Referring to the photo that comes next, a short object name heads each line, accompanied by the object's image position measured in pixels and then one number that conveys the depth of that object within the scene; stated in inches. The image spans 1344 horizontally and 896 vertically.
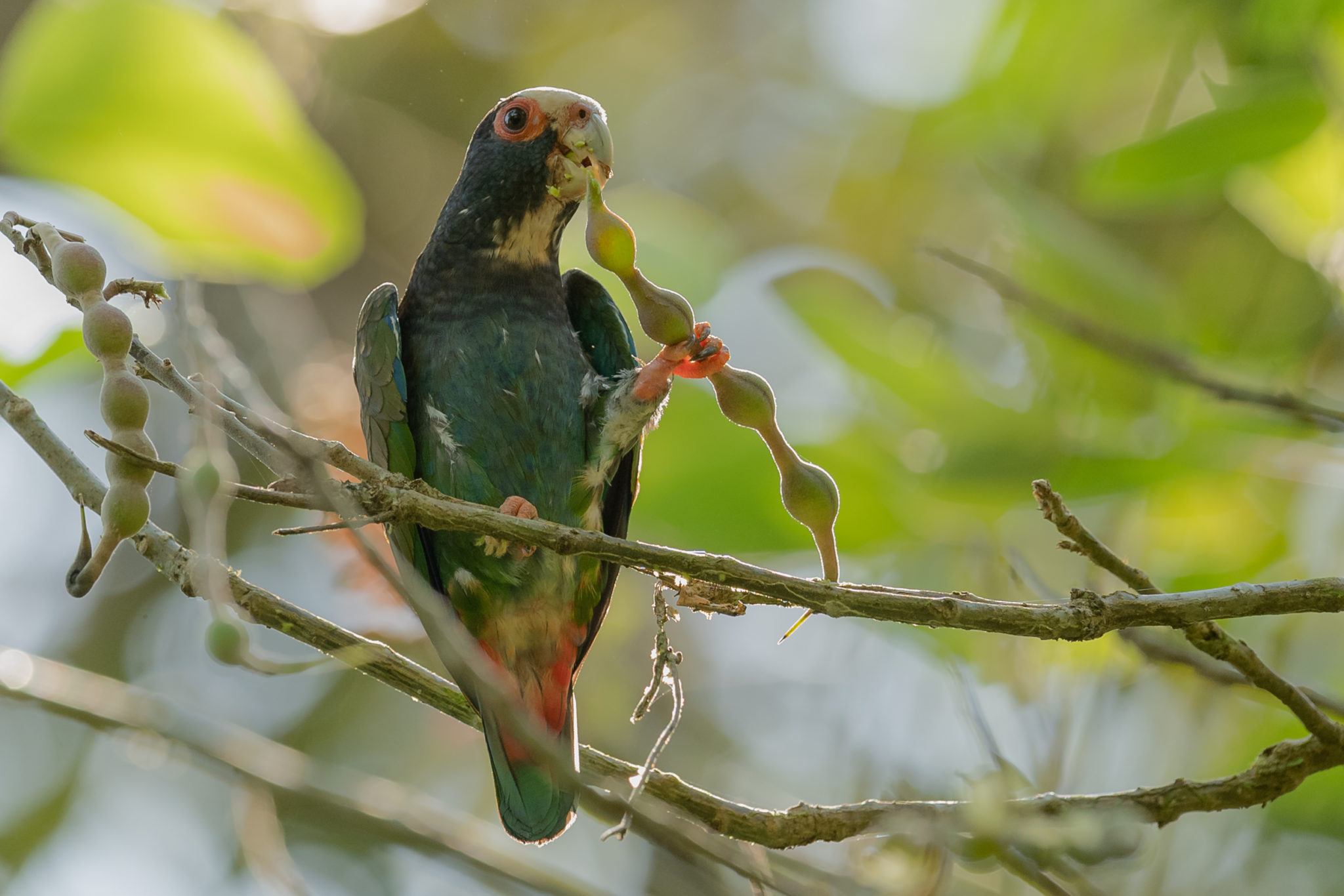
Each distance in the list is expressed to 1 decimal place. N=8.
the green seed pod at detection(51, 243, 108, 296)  135.0
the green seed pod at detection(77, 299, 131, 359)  129.5
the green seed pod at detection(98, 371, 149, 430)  127.2
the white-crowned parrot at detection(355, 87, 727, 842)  253.4
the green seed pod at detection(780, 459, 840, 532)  169.0
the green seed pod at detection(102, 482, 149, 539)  118.5
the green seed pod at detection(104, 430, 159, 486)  123.1
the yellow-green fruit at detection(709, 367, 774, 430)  180.4
